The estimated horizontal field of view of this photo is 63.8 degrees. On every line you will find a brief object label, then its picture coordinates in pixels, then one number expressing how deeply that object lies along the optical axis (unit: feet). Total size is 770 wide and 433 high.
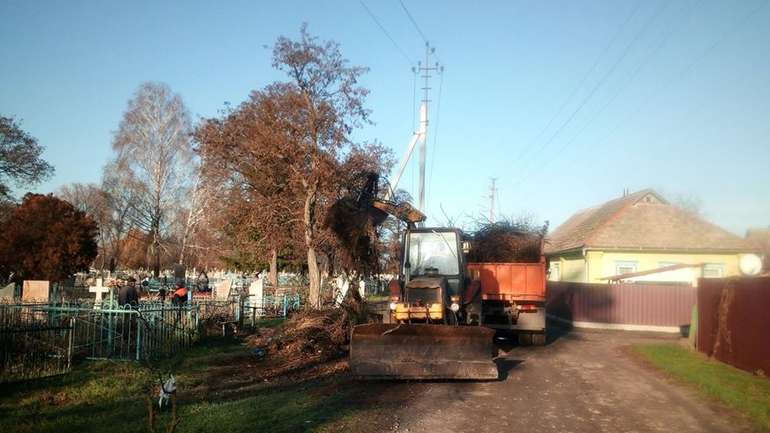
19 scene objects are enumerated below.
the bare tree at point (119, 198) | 139.85
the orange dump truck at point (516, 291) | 53.52
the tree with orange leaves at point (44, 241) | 110.32
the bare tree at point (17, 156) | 117.29
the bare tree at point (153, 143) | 136.26
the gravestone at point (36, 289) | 68.02
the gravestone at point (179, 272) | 104.33
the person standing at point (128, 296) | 51.53
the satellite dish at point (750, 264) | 49.47
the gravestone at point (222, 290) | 90.72
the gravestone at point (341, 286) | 61.52
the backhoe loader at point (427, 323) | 35.58
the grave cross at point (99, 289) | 63.85
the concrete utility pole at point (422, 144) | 91.25
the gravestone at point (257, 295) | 83.83
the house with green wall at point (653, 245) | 92.07
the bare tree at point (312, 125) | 70.69
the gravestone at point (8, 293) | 62.39
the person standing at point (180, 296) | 58.31
